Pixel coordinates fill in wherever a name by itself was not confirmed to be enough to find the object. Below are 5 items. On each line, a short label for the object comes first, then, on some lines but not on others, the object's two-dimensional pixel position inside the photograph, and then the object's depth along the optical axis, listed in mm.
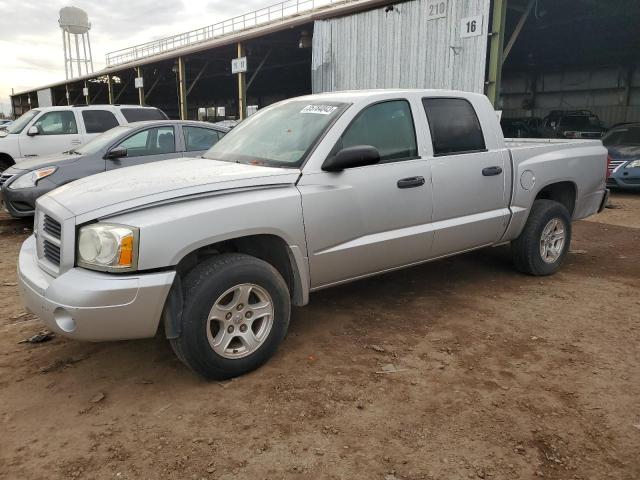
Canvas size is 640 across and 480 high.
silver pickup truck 2756
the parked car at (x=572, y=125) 16484
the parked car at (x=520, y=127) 18844
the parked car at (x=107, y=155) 7008
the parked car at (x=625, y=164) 10977
